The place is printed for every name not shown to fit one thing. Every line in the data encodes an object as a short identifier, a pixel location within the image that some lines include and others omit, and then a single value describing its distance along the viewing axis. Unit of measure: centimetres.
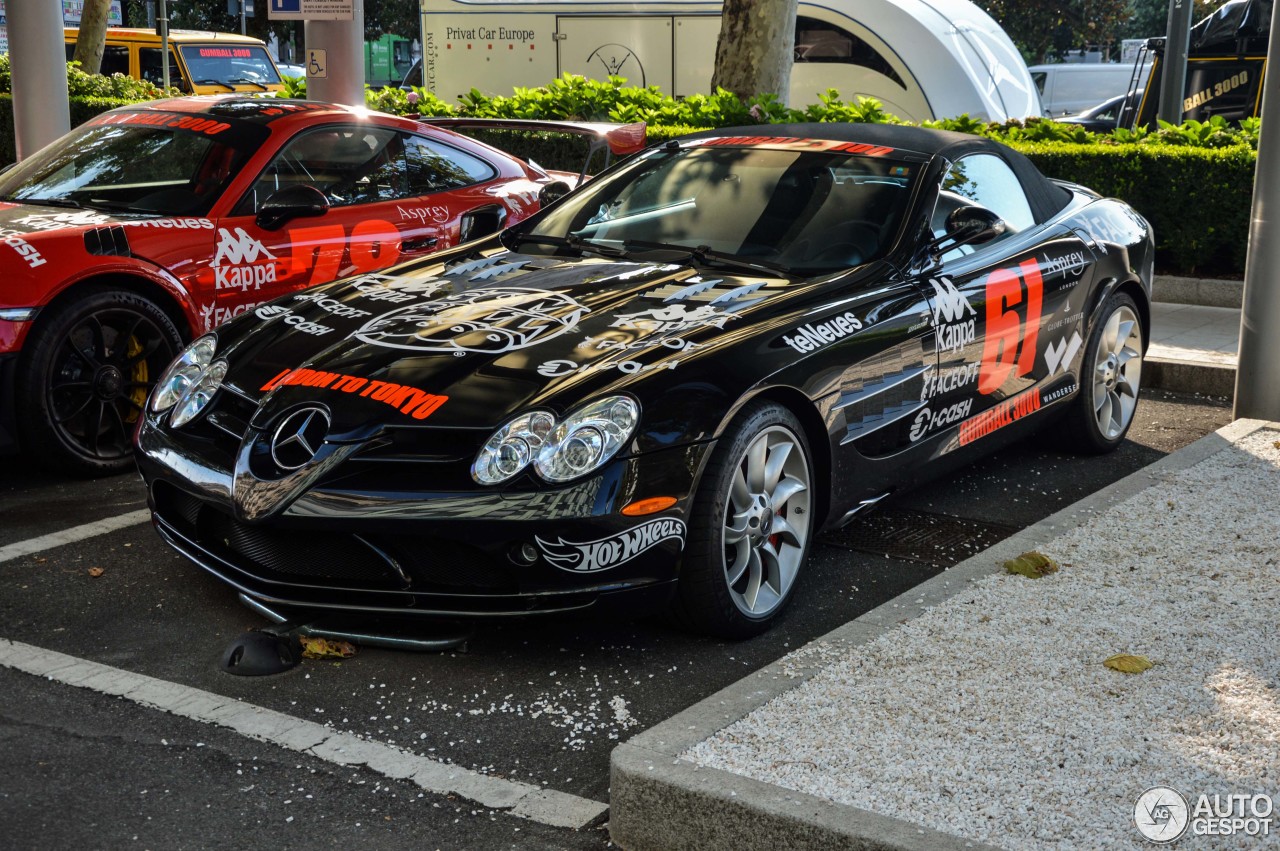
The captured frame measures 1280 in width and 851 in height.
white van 2942
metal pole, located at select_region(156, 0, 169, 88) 2389
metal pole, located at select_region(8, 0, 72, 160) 1062
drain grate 523
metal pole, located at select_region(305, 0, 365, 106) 971
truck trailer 1786
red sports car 583
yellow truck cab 2517
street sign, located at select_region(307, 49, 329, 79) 973
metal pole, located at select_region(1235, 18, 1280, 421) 671
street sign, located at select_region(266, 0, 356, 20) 938
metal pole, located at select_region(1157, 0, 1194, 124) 1447
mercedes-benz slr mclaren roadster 395
